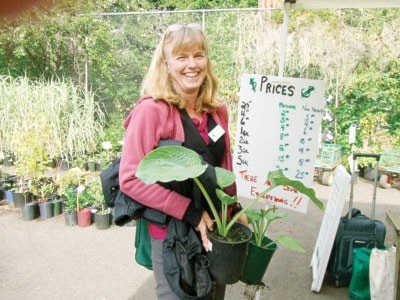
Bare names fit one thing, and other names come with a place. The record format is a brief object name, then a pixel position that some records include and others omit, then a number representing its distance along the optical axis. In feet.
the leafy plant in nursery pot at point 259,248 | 5.71
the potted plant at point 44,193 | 13.33
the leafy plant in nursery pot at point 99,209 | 12.51
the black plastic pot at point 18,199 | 13.82
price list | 9.03
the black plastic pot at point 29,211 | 13.12
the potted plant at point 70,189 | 12.82
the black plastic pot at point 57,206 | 13.48
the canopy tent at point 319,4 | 9.30
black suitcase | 9.22
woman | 4.91
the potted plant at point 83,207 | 12.72
